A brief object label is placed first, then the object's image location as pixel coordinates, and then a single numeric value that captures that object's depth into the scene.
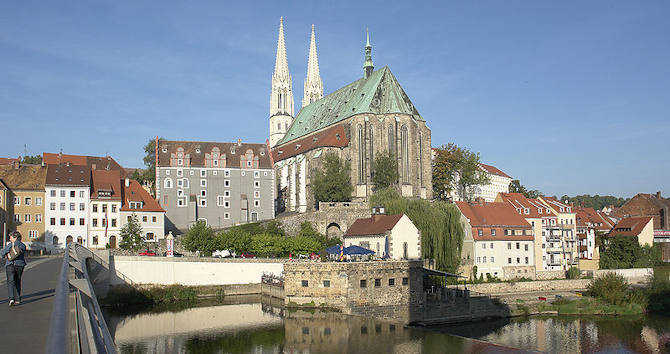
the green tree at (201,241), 61.47
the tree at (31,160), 94.84
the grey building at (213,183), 79.06
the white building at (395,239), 55.38
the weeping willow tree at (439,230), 57.50
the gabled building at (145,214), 71.69
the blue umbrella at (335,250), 51.57
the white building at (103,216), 71.31
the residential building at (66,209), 70.44
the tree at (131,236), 65.00
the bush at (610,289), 55.34
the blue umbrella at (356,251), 48.59
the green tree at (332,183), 82.38
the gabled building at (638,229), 80.69
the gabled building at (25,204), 69.31
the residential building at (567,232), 72.56
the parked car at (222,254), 58.72
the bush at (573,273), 67.25
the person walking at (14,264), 14.49
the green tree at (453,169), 96.77
